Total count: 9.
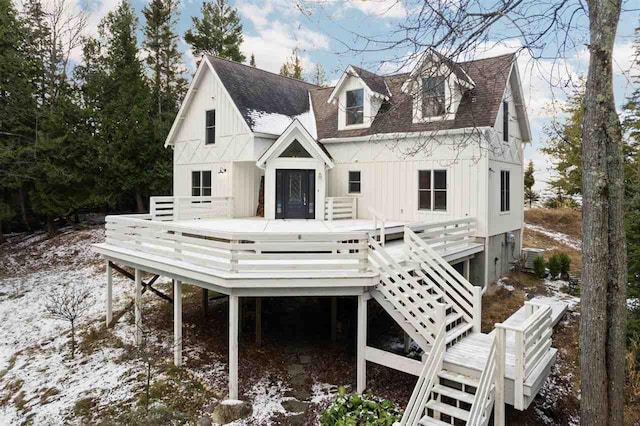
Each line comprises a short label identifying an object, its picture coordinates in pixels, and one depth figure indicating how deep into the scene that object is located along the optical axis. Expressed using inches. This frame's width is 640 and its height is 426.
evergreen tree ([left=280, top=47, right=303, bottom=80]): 1419.8
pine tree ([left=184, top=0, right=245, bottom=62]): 1176.2
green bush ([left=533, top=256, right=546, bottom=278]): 557.0
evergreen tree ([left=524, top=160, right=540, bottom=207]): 1208.2
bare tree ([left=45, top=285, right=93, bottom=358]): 436.8
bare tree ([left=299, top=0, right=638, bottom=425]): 198.4
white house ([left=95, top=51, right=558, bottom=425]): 256.1
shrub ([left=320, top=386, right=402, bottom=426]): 255.9
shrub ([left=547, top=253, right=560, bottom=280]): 557.0
